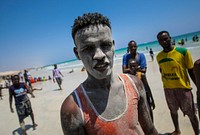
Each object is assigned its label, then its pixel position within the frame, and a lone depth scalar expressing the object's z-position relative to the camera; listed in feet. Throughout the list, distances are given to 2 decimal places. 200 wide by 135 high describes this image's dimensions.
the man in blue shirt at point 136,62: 11.61
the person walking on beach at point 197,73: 8.10
